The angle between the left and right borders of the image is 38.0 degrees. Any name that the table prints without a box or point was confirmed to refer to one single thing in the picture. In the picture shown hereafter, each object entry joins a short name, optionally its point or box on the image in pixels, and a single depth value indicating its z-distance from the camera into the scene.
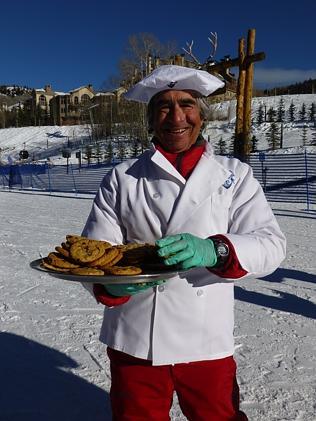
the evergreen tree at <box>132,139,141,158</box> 34.13
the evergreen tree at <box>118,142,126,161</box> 35.53
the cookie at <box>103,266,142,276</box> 1.45
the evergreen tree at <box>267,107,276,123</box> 44.88
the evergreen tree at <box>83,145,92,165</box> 38.81
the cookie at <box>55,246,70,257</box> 1.60
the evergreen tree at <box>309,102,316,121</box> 43.37
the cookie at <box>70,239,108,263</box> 1.53
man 1.71
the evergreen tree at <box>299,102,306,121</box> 44.99
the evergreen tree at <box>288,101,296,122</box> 45.02
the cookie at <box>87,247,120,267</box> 1.52
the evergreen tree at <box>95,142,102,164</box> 38.46
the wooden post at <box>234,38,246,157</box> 11.93
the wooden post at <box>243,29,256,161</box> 11.77
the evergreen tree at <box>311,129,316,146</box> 33.38
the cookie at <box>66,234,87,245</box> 1.65
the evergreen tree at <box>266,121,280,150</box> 33.62
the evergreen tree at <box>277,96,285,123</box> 45.22
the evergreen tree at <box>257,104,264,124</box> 45.12
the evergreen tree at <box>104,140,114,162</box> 36.39
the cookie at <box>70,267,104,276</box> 1.45
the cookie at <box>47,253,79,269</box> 1.54
